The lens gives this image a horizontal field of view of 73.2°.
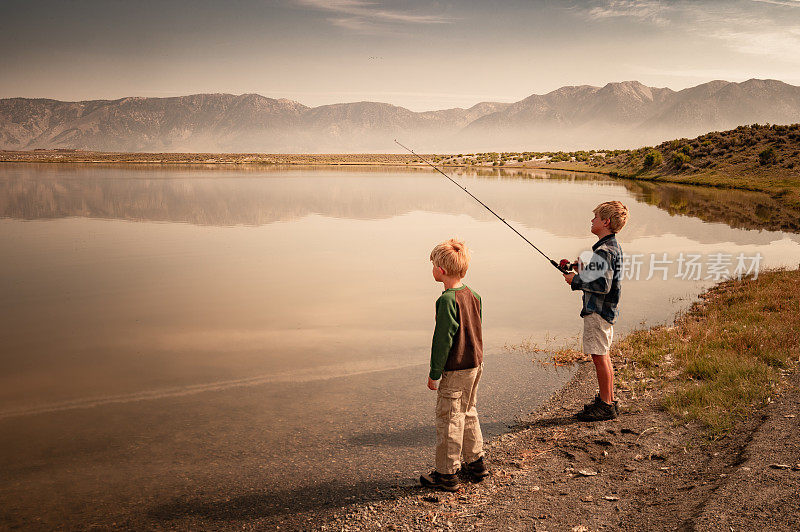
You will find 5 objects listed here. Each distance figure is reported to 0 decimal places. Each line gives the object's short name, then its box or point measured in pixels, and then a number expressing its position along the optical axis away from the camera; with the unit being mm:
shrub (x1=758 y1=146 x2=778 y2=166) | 45156
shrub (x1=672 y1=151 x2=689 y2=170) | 54156
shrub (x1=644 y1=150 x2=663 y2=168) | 58562
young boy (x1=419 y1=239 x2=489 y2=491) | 4492
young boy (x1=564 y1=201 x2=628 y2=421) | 5648
